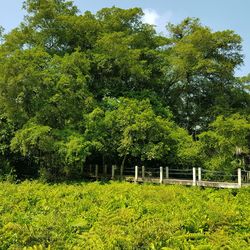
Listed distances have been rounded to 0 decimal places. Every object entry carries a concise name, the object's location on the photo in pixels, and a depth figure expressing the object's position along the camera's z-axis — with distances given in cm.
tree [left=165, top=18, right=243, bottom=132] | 2071
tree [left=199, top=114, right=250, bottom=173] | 1831
